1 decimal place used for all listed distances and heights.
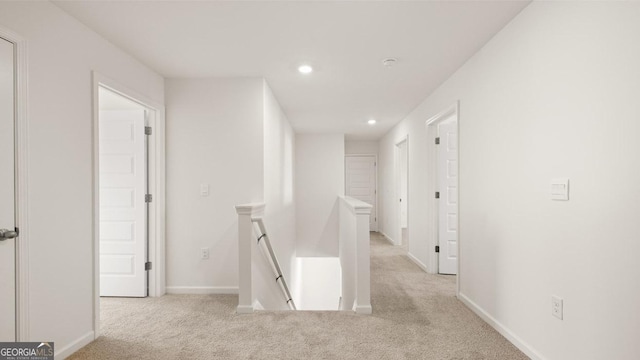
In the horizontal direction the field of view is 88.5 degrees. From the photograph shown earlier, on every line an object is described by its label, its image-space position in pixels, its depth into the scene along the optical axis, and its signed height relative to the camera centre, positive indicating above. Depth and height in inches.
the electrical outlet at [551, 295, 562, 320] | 75.2 -29.5
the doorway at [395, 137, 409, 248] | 264.7 -5.1
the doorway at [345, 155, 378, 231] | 341.7 +0.0
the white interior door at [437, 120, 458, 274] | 167.6 -10.3
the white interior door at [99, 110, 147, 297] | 135.2 -11.0
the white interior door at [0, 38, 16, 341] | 70.8 -2.5
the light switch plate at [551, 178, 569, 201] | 73.0 -2.1
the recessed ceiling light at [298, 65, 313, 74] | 128.2 +44.3
